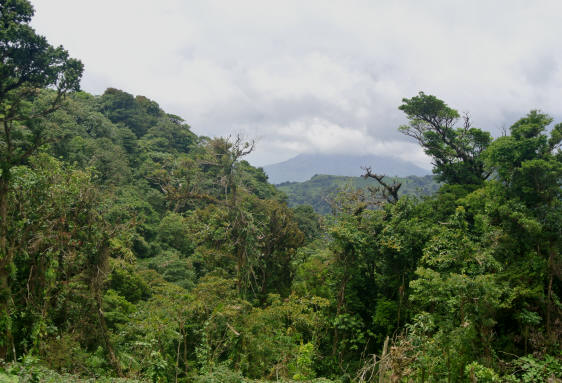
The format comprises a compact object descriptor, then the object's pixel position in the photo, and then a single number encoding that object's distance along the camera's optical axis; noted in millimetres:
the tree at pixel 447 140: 16562
